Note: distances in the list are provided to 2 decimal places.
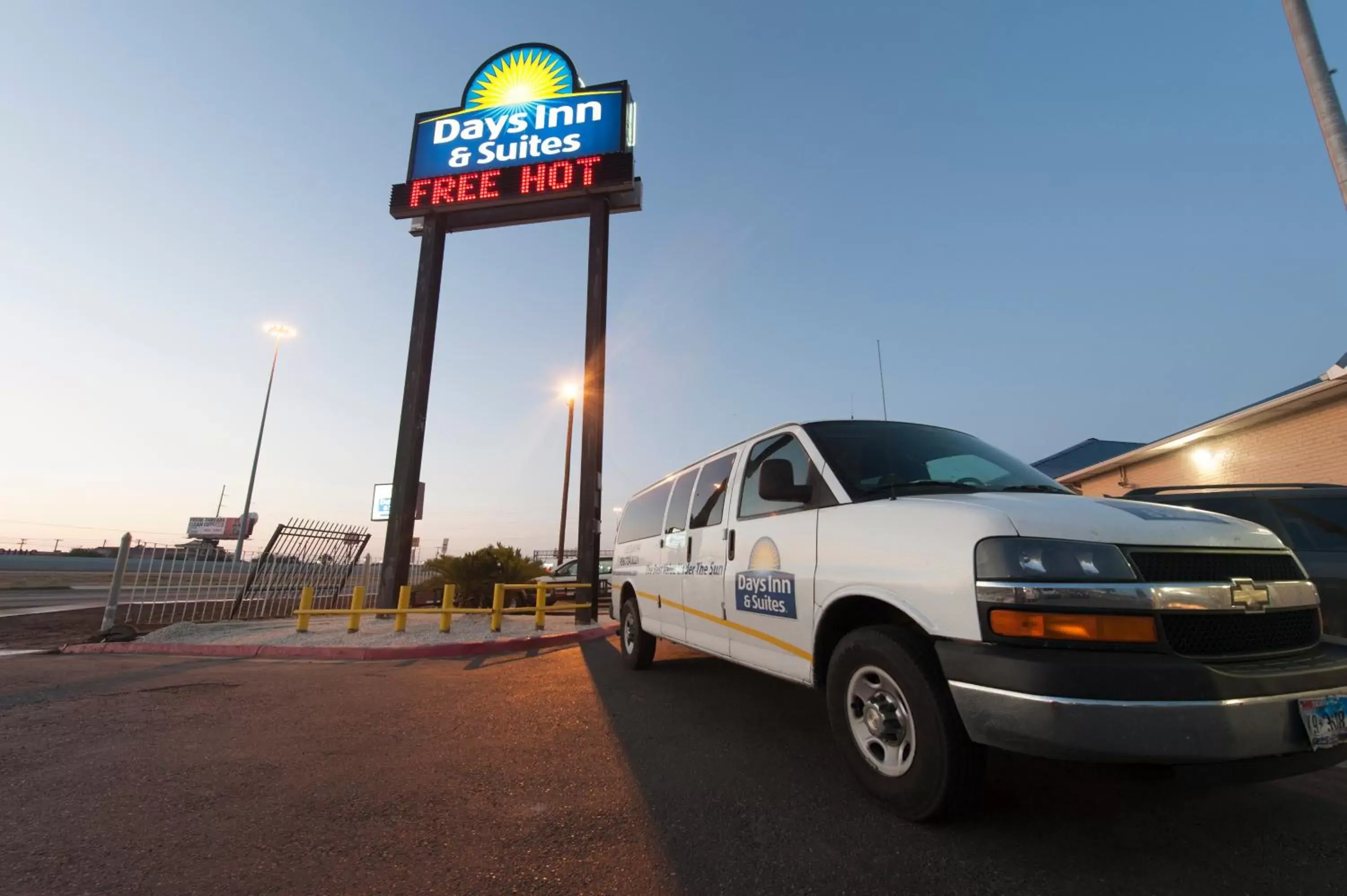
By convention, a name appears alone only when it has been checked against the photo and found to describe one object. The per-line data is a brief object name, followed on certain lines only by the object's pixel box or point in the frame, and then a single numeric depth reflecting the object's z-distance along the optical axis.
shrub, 13.29
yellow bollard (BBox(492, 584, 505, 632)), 9.10
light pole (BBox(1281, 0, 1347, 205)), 6.62
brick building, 9.20
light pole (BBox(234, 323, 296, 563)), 27.12
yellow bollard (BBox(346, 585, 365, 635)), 8.95
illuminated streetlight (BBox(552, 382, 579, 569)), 26.72
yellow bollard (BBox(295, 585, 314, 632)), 8.88
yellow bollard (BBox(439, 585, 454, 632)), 8.91
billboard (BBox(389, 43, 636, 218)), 13.15
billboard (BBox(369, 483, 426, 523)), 26.78
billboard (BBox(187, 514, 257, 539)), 74.88
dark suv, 4.53
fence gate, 11.01
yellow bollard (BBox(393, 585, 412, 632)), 9.04
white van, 1.92
